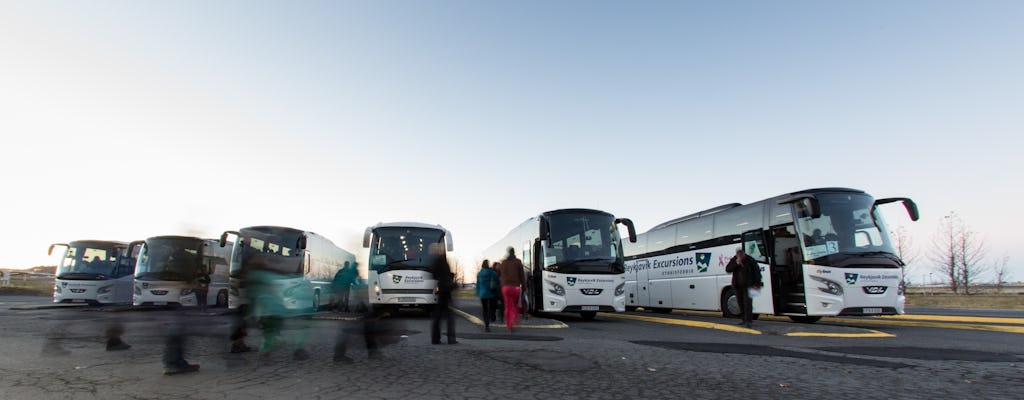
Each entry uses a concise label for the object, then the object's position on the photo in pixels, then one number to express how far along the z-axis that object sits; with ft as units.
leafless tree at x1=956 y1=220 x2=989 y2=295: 141.59
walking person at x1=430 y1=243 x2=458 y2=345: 30.50
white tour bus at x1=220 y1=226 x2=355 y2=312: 55.41
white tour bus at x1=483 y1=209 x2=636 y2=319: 51.55
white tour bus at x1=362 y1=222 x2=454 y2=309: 56.44
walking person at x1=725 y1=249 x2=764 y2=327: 42.47
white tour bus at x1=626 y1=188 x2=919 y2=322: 42.34
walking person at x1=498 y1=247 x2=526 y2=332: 41.14
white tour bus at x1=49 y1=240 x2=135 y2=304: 72.13
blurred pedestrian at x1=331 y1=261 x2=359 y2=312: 44.16
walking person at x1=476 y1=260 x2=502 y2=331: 41.29
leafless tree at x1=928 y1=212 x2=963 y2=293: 143.00
